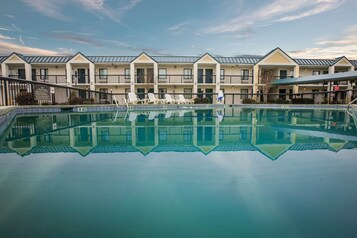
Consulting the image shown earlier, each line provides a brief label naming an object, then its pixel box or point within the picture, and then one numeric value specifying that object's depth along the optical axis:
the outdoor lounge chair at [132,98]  16.55
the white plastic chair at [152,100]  17.72
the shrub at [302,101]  21.85
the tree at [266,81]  25.48
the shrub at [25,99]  11.80
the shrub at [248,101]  21.47
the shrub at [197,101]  20.61
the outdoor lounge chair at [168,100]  17.94
